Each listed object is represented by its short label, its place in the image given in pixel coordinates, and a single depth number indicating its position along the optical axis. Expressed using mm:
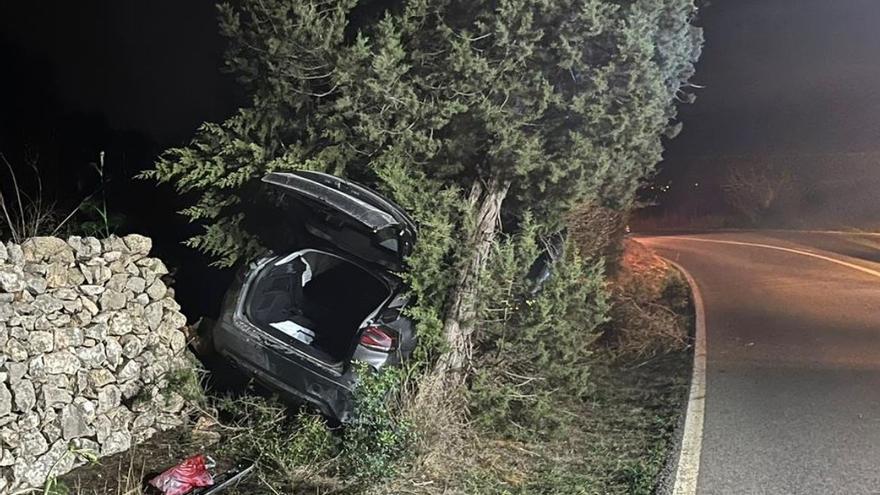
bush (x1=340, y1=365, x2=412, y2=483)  5512
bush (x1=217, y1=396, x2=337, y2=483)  5810
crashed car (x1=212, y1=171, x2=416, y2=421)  6195
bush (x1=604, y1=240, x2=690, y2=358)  10625
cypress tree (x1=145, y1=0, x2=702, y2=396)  6602
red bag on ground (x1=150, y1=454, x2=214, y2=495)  5383
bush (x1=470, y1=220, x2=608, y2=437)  7172
